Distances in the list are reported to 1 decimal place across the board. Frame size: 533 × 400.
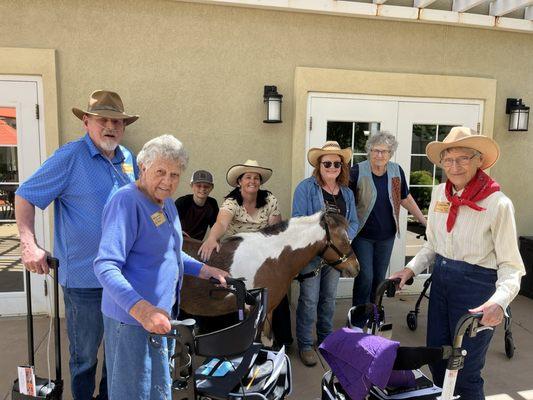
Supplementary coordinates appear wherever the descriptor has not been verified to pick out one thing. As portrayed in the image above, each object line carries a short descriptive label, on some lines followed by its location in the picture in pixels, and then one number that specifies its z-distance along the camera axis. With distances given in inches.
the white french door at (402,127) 173.9
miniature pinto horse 110.8
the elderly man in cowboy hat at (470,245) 76.4
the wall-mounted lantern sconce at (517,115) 185.5
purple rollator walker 65.1
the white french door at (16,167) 150.7
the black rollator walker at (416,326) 132.8
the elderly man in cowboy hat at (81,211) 81.0
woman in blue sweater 62.7
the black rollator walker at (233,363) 60.2
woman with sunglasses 127.1
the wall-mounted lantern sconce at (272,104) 160.1
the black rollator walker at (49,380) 73.5
